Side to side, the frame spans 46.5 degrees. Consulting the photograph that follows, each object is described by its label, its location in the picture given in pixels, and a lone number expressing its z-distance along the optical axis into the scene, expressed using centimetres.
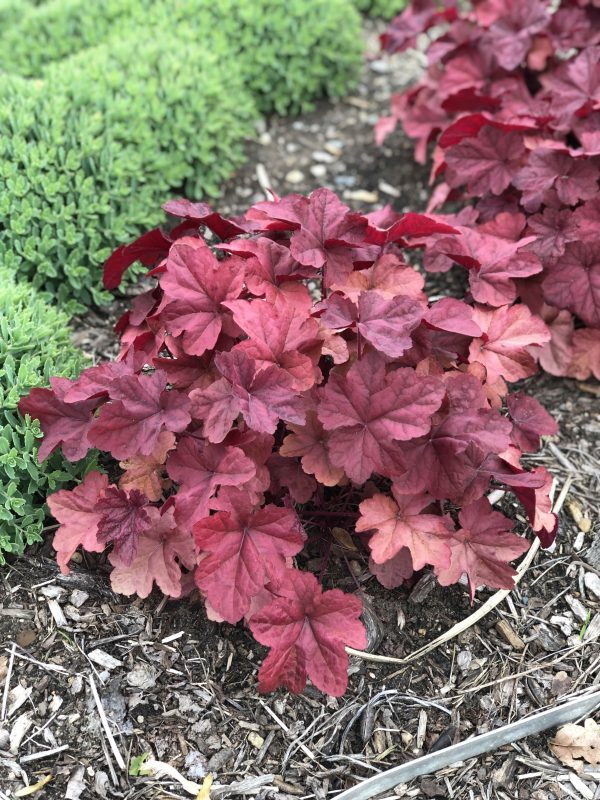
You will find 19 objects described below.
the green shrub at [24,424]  62
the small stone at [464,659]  60
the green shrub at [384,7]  145
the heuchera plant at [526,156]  75
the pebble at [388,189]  110
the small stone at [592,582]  65
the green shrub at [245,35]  118
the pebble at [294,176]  112
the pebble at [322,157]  115
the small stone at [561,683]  59
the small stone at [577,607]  64
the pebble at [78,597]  61
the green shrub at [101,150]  86
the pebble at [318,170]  113
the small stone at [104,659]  58
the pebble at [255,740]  56
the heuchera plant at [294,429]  52
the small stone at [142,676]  58
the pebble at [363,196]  109
